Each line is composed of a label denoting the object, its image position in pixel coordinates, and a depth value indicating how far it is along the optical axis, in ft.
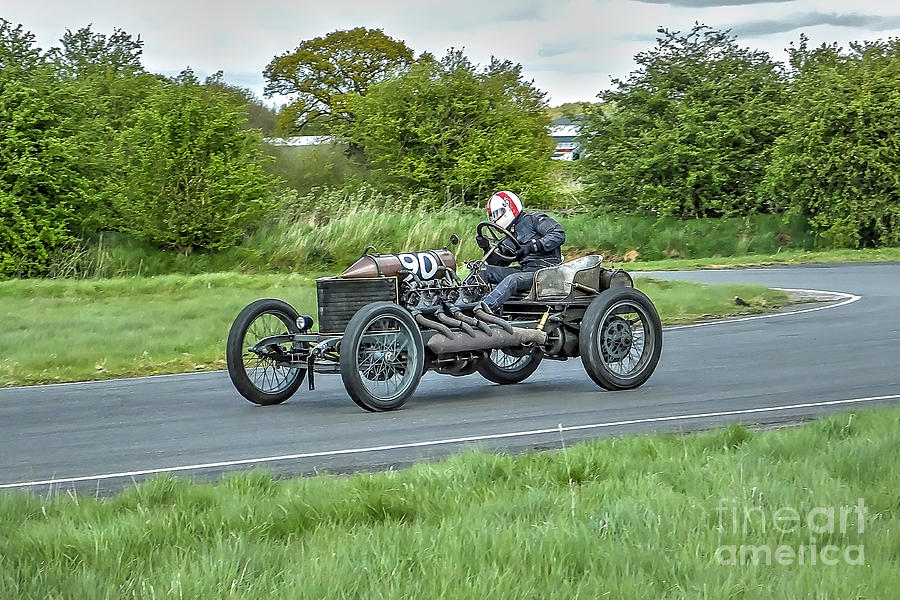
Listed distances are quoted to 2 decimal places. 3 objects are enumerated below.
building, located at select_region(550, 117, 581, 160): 329.58
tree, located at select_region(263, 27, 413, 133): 225.35
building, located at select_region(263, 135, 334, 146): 161.46
